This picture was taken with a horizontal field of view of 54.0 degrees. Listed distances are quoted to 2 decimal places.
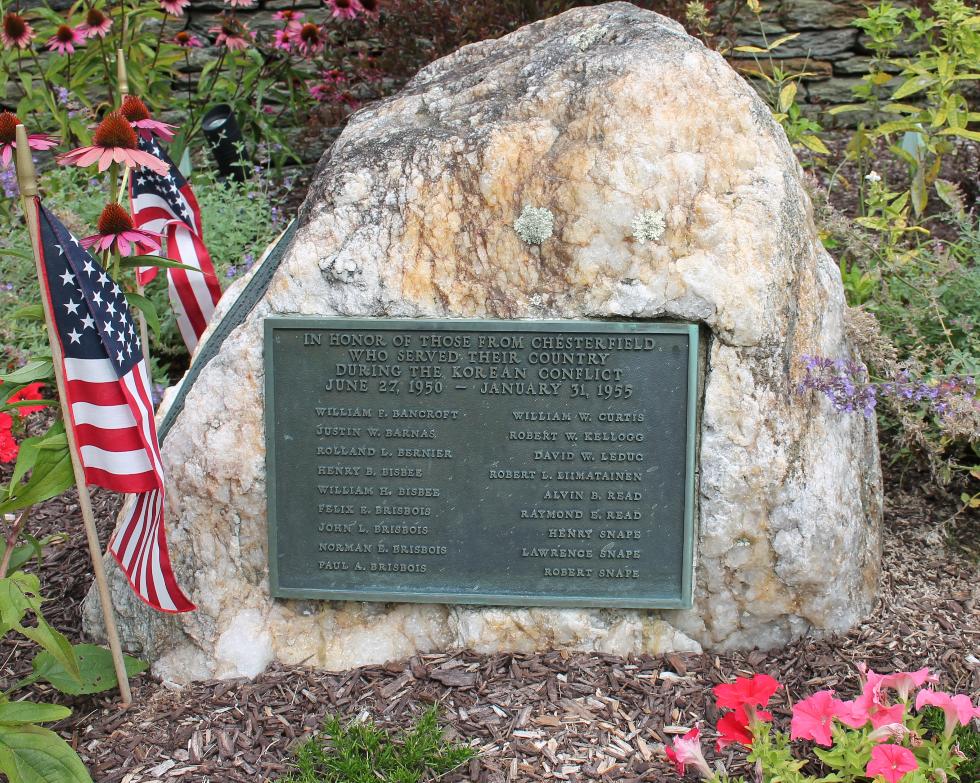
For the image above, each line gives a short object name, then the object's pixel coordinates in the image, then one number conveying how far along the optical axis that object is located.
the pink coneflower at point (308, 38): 6.21
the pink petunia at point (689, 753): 2.41
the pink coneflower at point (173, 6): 5.64
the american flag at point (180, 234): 3.57
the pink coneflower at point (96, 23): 5.52
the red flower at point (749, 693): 2.38
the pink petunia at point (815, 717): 2.36
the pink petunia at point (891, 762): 2.22
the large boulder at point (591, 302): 2.89
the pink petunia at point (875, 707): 2.36
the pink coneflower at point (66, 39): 5.72
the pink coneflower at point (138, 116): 3.03
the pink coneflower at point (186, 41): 6.44
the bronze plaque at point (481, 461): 2.92
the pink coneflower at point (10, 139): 2.69
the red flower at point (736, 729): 2.44
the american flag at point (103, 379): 2.49
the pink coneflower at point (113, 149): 2.69
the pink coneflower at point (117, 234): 2.72
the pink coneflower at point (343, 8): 6.05
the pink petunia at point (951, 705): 2.37
